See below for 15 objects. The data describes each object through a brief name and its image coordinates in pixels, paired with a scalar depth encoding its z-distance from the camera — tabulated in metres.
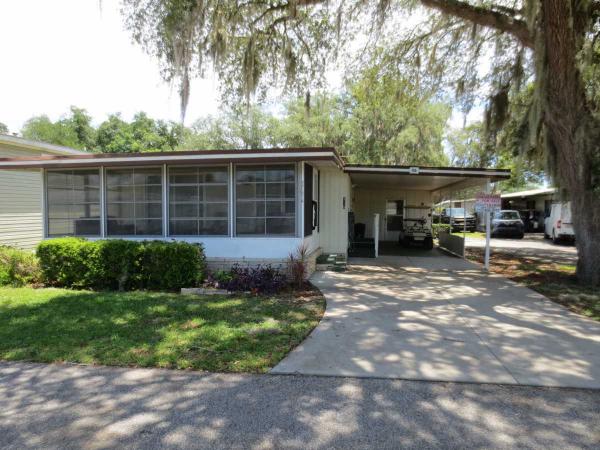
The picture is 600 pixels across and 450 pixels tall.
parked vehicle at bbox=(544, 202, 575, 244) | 18.59
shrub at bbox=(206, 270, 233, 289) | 8.02
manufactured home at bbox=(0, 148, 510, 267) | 8.97
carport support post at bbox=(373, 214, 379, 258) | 13.19
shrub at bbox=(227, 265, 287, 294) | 7.76
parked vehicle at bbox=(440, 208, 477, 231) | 27.23
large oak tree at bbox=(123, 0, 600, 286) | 8.29
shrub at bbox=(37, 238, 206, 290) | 8.05
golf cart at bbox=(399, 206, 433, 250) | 16.39
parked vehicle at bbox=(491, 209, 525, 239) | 22.48
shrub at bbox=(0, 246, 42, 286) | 8.52
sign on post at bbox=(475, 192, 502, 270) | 10.81
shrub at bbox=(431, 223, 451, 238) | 23.14
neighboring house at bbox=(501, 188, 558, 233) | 26.48
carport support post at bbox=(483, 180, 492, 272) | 10.83
